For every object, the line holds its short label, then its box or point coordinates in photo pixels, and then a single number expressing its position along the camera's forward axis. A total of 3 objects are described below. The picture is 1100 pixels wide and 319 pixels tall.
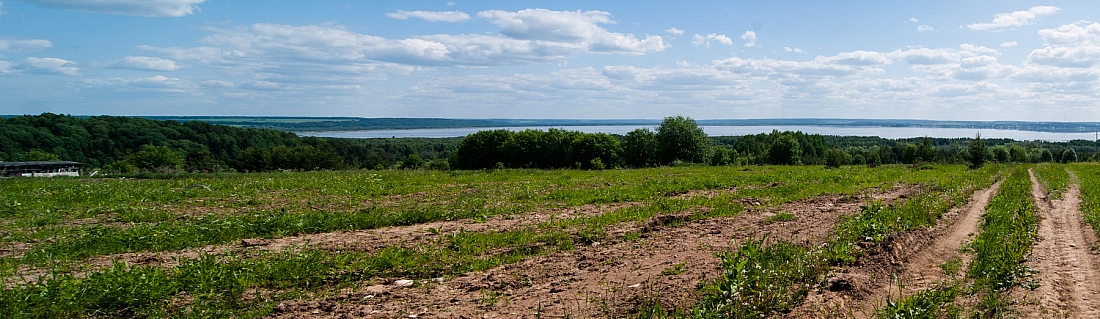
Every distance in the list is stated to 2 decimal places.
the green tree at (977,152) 47.05
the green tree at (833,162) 40.12
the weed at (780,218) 11.72
